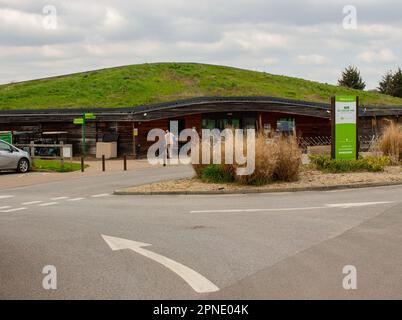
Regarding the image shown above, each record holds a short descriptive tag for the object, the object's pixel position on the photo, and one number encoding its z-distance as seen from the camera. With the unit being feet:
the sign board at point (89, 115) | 113.60
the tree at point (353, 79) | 282.95
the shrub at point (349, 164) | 68.15
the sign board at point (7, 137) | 104.06
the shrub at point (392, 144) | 75.66
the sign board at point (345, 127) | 72.13
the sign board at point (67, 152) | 110.69
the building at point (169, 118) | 119.65
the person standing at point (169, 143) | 107.72
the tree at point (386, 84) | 277.03
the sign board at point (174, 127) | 124.67
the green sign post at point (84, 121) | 112.57
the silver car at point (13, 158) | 84.94
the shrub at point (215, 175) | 60.39
